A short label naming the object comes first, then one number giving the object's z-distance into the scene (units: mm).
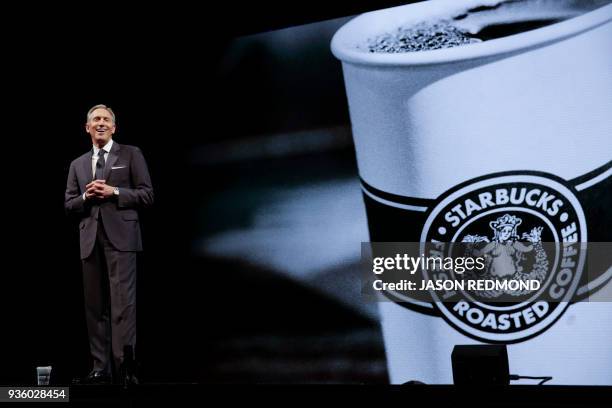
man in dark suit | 6234
